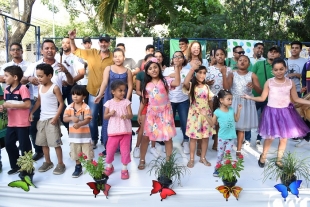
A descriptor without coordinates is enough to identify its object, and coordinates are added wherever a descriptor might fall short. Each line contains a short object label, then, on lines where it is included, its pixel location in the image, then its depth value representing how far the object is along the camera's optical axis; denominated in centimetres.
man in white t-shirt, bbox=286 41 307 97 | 452
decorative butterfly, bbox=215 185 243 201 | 269
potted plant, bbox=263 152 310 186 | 275
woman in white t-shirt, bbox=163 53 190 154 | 372
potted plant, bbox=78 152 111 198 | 271
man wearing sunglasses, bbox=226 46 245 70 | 480
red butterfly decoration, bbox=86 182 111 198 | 271
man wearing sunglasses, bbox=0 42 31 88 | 366
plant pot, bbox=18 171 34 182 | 283
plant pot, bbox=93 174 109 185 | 272
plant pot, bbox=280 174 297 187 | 274
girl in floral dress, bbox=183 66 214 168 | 333
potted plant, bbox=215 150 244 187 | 267
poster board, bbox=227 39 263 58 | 730
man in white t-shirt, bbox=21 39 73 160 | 338
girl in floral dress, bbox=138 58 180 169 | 318
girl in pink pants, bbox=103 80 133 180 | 297
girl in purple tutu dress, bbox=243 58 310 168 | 314
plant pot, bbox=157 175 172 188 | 270
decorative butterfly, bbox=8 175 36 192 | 280
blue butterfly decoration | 271
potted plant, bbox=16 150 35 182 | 283
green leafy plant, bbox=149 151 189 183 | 277
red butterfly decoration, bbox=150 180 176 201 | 268
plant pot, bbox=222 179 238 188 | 268
